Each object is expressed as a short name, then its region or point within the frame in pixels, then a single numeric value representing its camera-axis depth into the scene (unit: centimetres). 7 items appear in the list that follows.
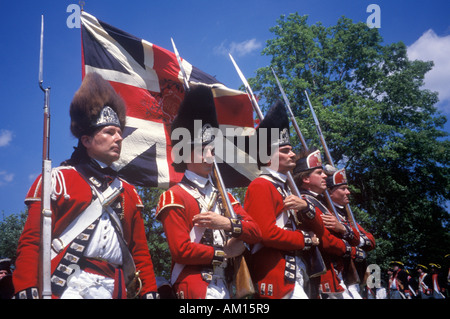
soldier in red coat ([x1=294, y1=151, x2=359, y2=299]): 549
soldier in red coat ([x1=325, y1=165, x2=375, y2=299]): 669
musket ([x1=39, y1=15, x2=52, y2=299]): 313
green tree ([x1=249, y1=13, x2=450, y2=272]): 1931
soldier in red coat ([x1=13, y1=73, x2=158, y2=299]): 341
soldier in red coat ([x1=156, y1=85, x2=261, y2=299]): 396
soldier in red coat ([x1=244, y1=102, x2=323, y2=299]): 459
